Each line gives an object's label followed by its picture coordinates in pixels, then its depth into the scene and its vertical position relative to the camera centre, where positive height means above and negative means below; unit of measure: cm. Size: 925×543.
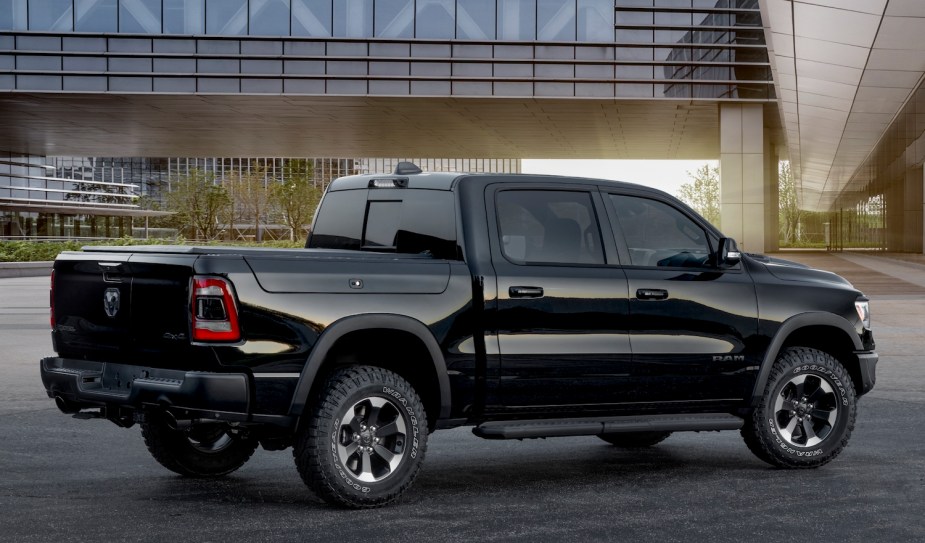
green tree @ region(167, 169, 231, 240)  8677 +236
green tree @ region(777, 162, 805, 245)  12025 +195
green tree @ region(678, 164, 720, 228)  12862 +411
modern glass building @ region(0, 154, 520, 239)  7138 +200
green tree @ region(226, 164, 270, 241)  10686 +345
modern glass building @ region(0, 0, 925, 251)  4356 +603
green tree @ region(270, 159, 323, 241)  9419 +265
